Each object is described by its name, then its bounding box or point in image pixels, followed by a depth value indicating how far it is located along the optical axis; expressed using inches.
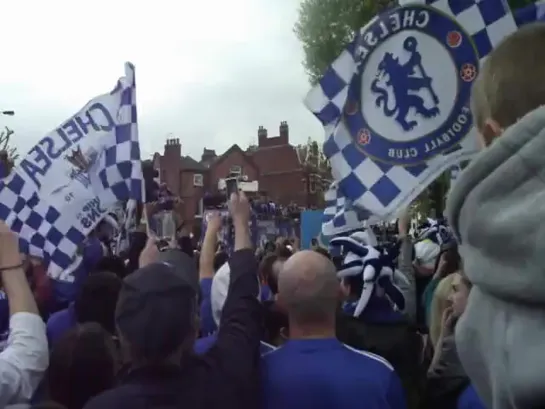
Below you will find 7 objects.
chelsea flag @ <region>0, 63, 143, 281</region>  274.7
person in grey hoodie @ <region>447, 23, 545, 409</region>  42.8
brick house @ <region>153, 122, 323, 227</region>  2576.3
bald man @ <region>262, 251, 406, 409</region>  118.0
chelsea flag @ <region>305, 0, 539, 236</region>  177.0
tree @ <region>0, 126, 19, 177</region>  836.7
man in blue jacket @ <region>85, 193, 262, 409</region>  100.7
